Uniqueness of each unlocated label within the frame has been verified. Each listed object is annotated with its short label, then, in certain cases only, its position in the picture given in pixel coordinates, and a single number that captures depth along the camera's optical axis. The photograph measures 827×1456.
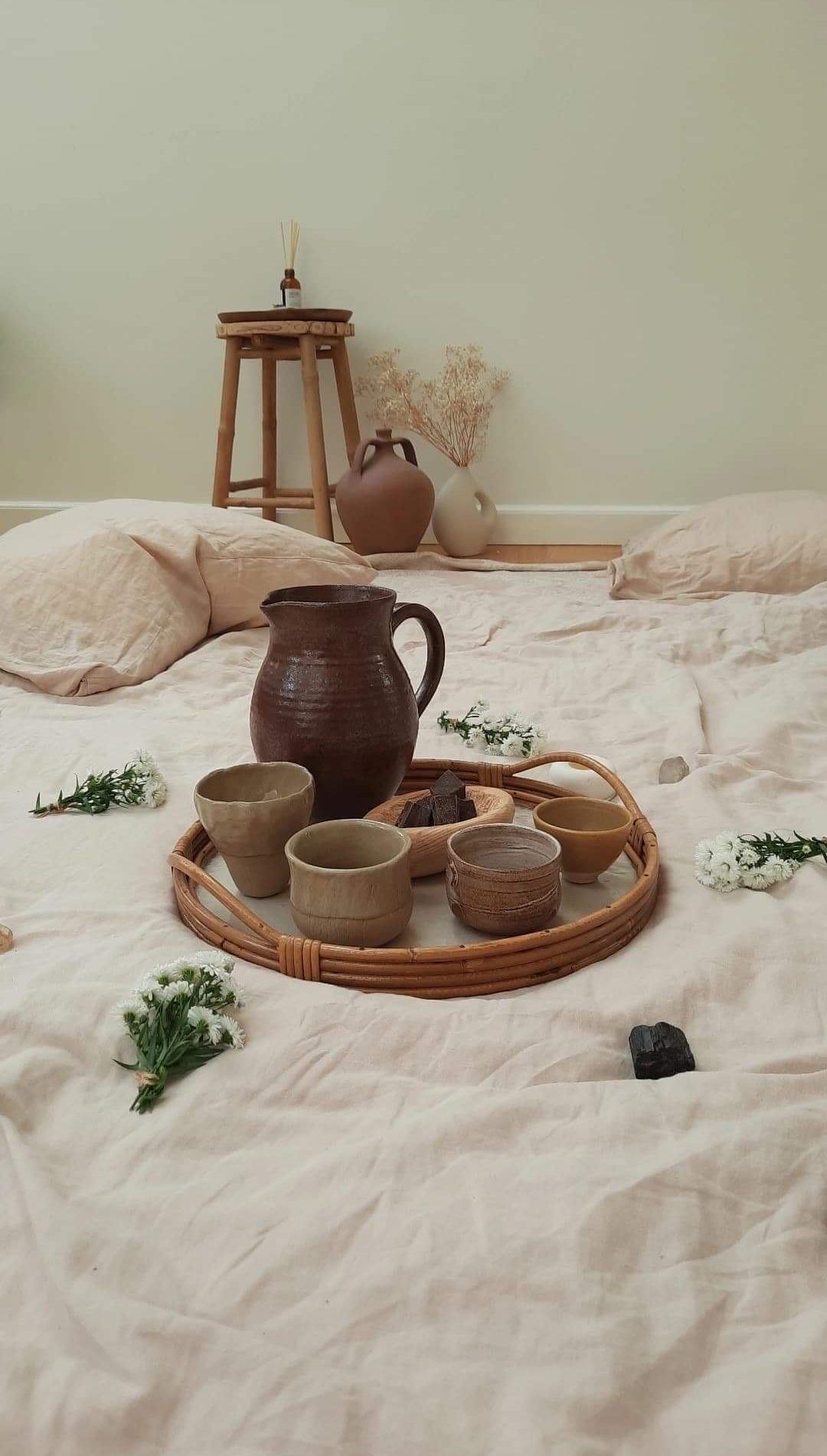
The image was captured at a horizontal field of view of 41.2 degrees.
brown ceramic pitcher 0.96
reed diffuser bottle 3.28
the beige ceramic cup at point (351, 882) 0.77
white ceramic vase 3.31
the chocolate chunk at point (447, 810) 0.93
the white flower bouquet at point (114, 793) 1.14
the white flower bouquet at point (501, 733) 1.36
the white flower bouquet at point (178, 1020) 0.73
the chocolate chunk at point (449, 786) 0.95
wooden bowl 0.89
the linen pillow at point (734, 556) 2.49
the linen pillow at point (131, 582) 1.83
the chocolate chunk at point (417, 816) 0.92
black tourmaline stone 0.73
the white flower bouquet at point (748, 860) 0.98
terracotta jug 3.06
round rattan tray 0.77
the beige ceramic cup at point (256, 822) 0.84
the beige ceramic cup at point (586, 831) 0.90
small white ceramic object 1.15
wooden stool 3.05
